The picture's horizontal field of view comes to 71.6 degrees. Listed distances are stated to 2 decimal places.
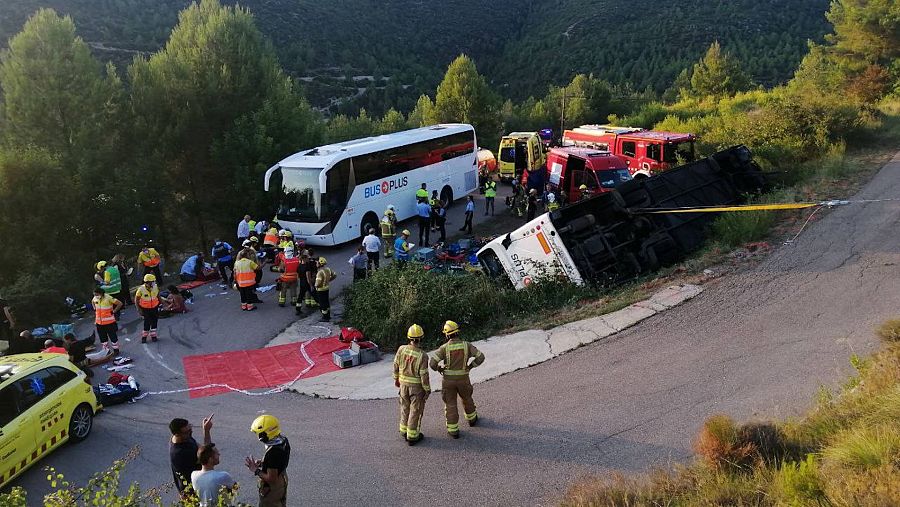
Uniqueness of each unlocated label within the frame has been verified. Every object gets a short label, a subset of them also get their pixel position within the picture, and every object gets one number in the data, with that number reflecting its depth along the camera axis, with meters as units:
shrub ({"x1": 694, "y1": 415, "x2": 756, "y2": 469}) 5.75
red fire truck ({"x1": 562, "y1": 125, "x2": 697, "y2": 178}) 22.42
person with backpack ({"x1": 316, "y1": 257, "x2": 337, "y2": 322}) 13.34
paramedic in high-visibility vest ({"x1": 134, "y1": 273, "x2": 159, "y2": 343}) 12.37
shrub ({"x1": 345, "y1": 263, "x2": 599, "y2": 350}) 11.97
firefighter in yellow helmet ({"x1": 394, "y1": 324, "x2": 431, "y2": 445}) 7.50
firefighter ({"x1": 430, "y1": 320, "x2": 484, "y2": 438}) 7.62
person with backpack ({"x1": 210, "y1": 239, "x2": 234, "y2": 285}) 16.19
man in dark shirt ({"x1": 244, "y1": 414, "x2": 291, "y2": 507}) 5.57
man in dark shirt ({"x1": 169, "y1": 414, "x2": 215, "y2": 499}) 6.25
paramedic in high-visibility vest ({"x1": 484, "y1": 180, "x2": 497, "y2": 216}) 23.27
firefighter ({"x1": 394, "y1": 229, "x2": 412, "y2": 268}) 15.44
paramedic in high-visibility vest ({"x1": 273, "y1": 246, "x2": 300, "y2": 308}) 14.24
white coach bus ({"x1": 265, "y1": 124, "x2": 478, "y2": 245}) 18.61
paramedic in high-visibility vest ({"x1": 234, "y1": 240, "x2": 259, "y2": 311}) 14.09
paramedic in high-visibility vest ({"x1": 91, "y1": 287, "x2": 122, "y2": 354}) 11.77
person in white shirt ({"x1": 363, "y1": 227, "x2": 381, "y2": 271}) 15.52
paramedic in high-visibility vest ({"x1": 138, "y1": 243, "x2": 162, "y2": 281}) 15.79
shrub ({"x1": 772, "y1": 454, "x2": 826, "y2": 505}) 4.74
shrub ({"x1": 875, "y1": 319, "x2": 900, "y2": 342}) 8.04
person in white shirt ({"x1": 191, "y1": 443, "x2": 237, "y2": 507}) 5.33
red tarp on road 10.88
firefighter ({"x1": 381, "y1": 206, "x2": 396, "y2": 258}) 17.80
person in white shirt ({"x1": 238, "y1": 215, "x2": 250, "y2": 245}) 18.02
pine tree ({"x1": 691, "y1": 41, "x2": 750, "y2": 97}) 43.50
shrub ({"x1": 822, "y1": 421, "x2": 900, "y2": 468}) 4.87
